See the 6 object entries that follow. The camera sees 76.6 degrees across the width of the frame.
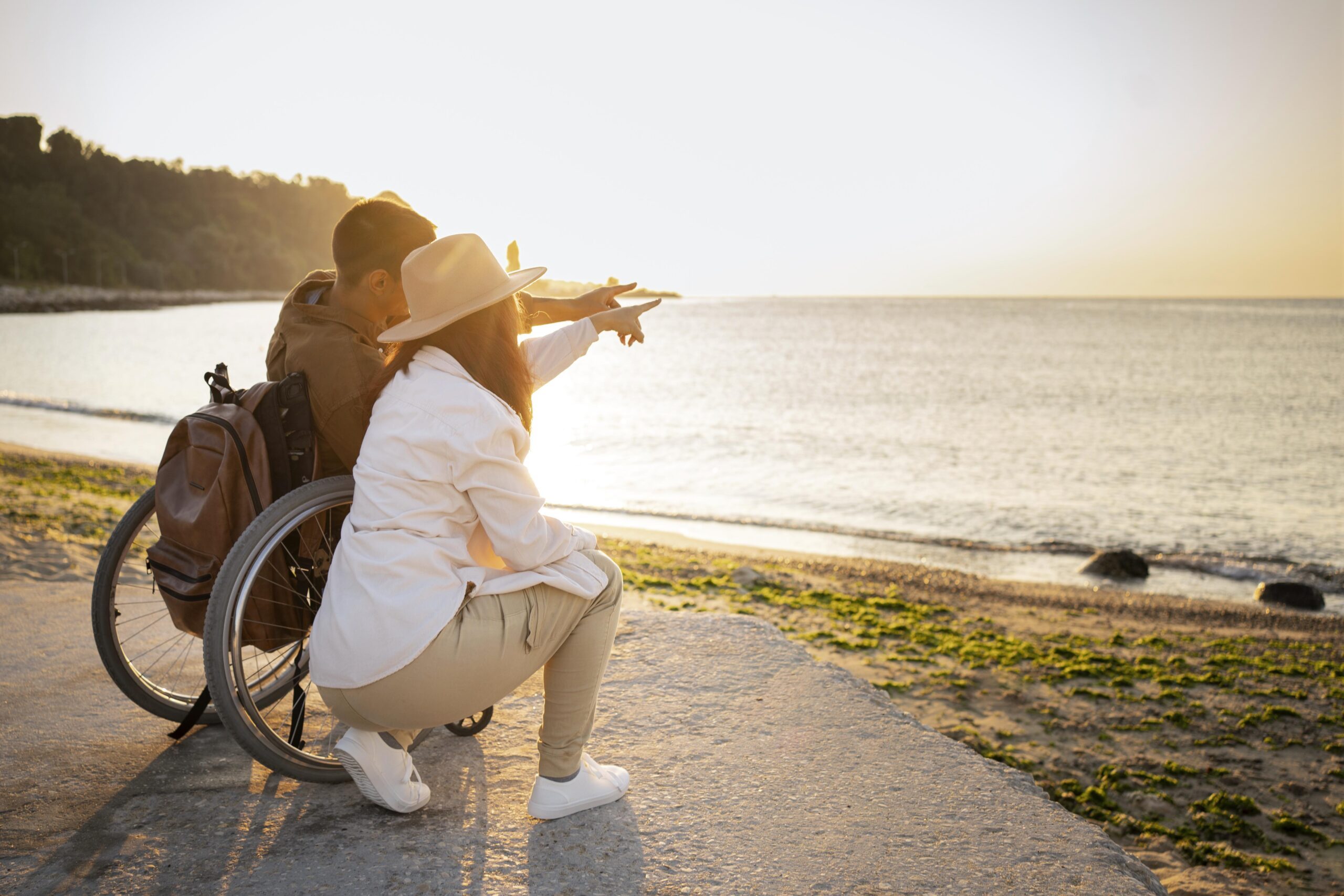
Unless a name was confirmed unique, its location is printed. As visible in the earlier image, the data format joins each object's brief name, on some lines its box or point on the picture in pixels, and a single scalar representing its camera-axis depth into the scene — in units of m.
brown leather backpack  2.38
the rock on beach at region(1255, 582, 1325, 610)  9.09
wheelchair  2.20
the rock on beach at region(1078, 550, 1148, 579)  10.00
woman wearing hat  1.96
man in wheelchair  2.41
